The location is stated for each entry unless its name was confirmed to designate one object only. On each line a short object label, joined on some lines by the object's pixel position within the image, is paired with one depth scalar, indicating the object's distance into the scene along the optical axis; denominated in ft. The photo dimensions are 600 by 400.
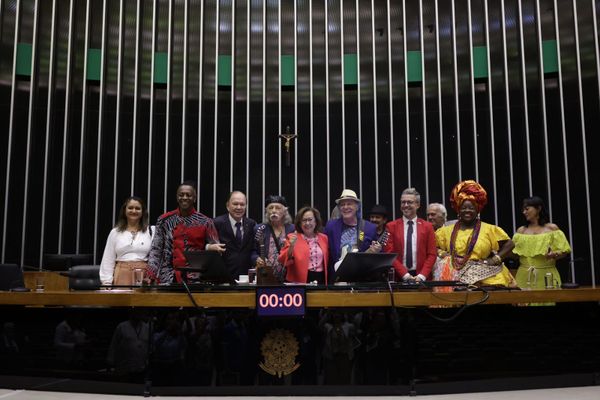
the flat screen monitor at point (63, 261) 19.62
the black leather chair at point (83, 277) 12.84
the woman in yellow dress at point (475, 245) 13.16
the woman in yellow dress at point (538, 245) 15.75
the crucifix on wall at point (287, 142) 26.91
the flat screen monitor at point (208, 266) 11.14
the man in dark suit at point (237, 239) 14.74
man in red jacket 14.43
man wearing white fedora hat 14.34
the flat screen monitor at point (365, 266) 11.16
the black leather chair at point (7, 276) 16.14
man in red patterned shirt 14.17
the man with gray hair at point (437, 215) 18.41
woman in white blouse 14.23
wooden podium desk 10.97
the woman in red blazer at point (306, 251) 13.52
